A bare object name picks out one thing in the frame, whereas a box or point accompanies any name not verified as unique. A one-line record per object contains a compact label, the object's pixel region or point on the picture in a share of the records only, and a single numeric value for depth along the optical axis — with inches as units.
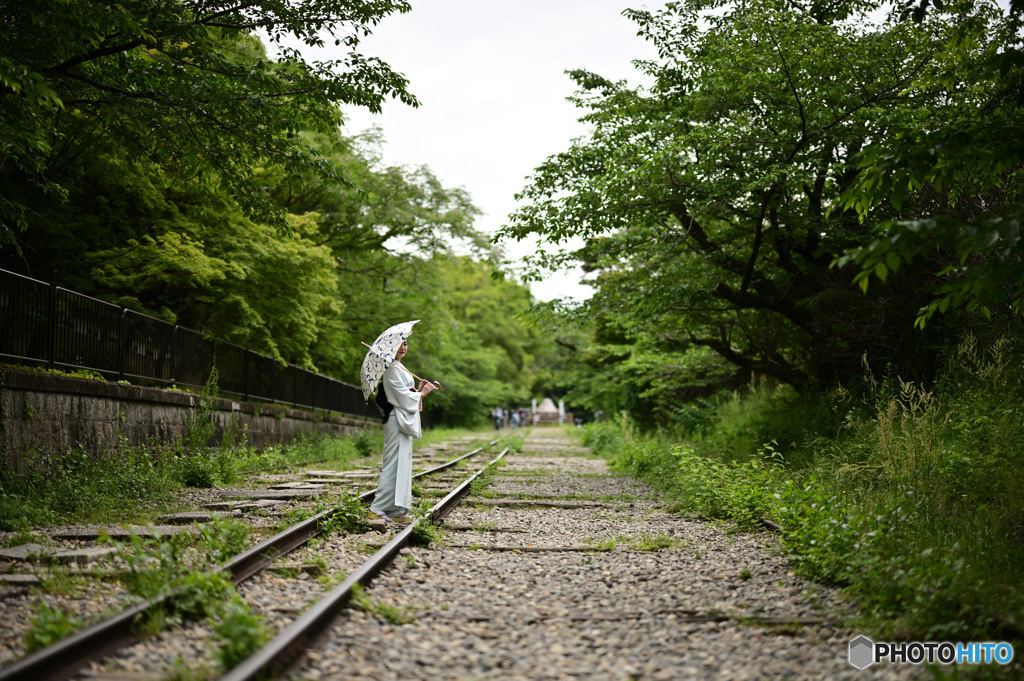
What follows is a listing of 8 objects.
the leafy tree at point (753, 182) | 437.7
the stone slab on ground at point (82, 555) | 225.0
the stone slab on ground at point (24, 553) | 226.4
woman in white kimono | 314.2
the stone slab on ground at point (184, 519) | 300.2
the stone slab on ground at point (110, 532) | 263.1
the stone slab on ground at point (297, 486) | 435.2
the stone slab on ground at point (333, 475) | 522.0
